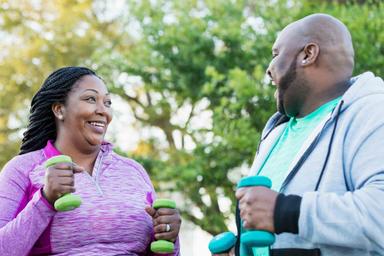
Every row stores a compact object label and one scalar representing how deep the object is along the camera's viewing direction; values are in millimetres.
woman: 3180
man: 2451
